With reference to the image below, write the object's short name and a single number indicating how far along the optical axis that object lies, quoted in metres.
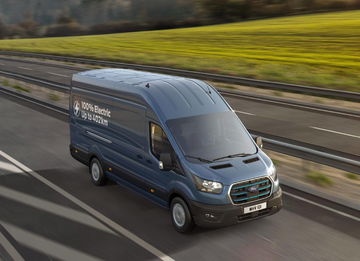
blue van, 7.24
